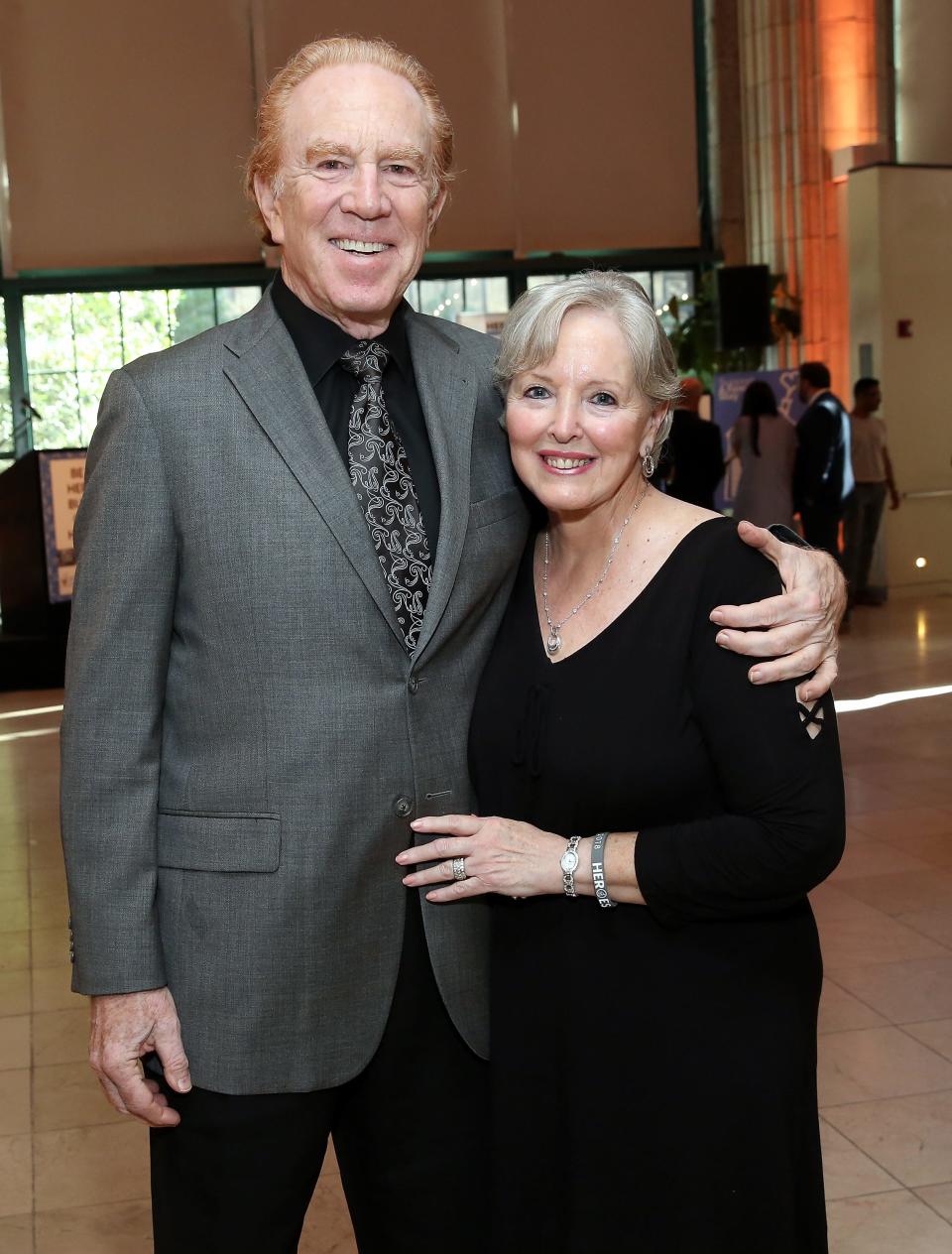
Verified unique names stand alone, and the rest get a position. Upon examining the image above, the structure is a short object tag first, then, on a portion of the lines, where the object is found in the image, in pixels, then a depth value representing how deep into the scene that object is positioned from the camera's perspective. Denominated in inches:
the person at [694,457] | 339.6
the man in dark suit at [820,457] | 391.2
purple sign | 439.2
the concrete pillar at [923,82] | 518.0
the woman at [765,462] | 389.4
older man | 67.2
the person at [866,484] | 427.5
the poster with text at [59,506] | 370.0
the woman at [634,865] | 69.9
